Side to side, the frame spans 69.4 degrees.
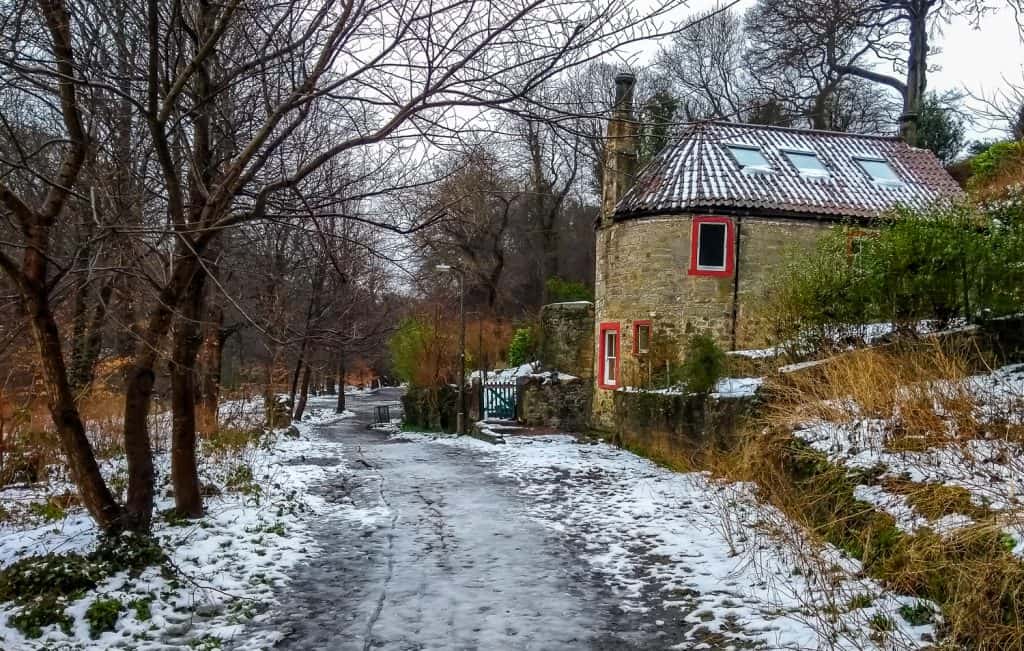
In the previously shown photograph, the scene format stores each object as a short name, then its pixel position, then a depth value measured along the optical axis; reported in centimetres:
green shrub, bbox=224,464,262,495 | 1019
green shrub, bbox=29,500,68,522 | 783
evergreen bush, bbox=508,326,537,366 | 2975
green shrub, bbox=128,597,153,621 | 570
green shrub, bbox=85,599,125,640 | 541
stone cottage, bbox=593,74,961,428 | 1755
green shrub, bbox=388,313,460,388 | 2802
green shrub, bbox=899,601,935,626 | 509
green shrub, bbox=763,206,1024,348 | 903
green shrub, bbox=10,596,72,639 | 520
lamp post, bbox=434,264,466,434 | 2283
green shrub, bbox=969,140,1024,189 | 1276
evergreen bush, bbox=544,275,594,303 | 3416
